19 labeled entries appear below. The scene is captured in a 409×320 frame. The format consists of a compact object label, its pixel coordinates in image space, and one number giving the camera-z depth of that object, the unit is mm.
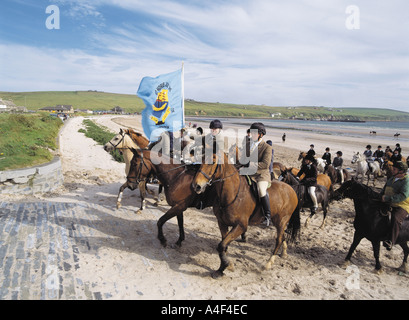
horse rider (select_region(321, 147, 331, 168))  13813
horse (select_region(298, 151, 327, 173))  14070
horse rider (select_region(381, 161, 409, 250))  5453
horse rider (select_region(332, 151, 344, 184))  13822
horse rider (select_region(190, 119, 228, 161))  5031
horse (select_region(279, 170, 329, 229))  7960
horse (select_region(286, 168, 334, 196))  9234
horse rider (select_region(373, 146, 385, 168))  16988
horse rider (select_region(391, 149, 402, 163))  13603
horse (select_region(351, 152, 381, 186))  14938
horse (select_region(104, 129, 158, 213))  7949
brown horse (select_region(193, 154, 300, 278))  4816
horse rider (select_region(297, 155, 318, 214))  8055
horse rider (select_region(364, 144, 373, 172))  15678
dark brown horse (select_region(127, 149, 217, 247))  6246
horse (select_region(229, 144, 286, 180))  8674
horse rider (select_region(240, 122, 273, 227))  5590
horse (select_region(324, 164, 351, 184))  10805
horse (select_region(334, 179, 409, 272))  5660
